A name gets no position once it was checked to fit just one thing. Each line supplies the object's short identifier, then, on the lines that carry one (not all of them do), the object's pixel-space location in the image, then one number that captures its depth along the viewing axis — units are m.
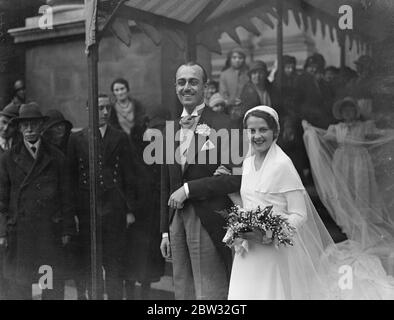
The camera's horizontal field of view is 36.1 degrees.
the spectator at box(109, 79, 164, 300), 5.58
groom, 4.81
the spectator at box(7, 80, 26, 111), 5.76
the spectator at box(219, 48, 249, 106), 5.82
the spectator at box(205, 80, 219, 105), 5.76
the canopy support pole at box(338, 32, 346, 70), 5.29
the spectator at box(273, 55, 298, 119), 5.48
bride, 4.36
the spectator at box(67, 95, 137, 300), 5.57
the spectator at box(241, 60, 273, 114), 5.56
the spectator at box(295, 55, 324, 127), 5.36
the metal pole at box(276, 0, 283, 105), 5.43
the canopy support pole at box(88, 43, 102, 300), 5.29
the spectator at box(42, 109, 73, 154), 5.75
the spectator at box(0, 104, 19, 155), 5.77
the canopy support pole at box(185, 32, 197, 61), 5.64
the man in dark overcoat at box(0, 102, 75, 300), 5.70
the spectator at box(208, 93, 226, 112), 5.60
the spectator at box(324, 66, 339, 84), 5.40
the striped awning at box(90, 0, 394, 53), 5.08
